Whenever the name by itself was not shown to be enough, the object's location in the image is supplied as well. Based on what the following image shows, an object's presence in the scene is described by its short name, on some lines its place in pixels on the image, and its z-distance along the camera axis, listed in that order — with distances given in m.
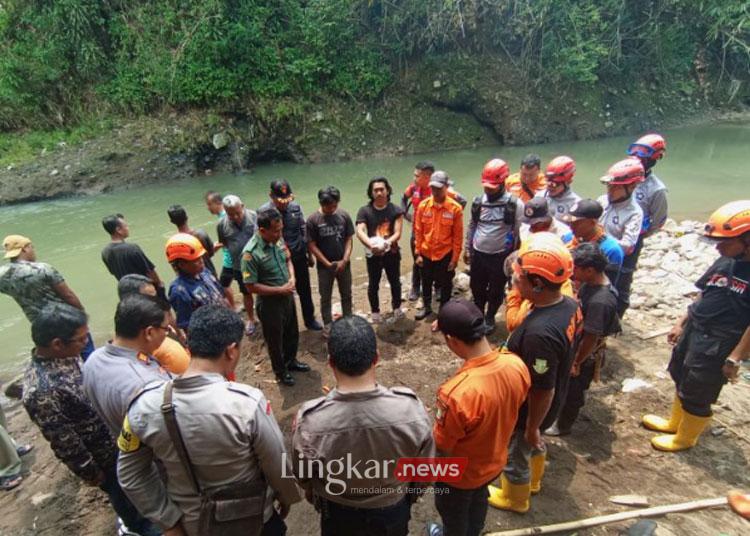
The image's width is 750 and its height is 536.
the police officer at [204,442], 1.66
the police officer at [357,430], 1.66
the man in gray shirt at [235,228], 4.74
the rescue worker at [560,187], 4.24
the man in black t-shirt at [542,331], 2.16
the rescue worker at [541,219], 3.60
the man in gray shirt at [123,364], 2.07
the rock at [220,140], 13.05
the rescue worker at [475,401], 1.89
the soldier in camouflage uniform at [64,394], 2.23
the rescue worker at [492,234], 4.32
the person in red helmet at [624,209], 3.75
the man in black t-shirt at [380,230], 4.74
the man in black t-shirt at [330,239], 4.50
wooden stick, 2.45
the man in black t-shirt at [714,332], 2.58
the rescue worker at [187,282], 3.18
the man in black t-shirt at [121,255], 4.23
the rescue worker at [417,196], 5.23
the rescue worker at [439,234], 4.57
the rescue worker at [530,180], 5.05
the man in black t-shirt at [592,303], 2.72
